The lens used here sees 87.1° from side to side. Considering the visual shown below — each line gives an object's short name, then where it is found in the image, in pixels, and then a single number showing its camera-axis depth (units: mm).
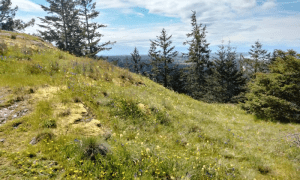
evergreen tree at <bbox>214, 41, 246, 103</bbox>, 32875
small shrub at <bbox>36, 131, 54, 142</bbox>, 3864
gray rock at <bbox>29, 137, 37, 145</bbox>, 3734
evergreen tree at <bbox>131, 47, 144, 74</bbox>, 46844
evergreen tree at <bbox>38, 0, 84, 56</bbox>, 30375
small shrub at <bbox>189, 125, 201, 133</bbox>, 6815
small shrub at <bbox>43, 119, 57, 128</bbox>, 4316
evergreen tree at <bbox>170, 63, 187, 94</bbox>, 44156
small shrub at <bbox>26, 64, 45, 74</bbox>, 7186
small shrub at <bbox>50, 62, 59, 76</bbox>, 7657
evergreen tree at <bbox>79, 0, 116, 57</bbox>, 28569
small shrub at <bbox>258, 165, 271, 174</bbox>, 5186
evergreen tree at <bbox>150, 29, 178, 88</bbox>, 33594
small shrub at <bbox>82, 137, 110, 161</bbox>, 3688
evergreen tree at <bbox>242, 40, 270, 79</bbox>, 36906
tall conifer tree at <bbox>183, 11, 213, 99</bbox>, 31938
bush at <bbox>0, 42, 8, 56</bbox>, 8055
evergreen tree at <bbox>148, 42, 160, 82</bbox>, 35562
